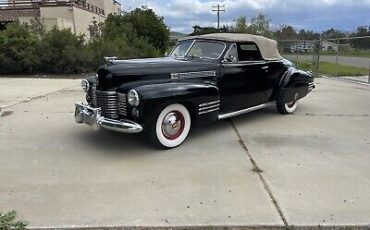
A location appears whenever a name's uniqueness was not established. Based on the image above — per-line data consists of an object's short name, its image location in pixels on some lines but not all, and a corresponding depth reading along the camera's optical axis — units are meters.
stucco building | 30.38
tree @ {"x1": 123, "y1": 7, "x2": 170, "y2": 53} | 27.20
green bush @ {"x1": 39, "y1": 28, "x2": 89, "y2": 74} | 16.38
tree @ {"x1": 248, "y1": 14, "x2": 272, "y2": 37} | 22.53
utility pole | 62.53
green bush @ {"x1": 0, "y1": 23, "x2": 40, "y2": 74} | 16.23
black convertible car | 5.25
